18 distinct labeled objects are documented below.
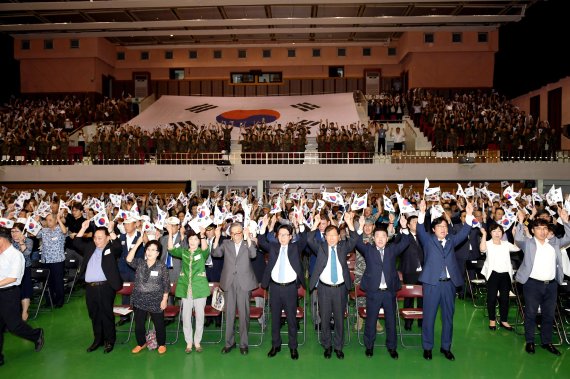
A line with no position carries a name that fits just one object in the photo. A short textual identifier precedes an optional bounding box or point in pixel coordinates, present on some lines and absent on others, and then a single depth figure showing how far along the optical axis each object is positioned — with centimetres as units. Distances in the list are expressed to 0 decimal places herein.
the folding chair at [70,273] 995
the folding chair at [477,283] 938
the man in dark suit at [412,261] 823
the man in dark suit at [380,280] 678
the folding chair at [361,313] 726
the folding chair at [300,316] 738
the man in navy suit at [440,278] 674
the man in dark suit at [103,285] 694
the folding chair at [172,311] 738
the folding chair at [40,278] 868
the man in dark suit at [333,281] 673
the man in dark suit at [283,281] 680
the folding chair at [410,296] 725
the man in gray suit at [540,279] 691
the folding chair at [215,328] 731
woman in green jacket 701
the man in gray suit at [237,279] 698
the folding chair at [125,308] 738
